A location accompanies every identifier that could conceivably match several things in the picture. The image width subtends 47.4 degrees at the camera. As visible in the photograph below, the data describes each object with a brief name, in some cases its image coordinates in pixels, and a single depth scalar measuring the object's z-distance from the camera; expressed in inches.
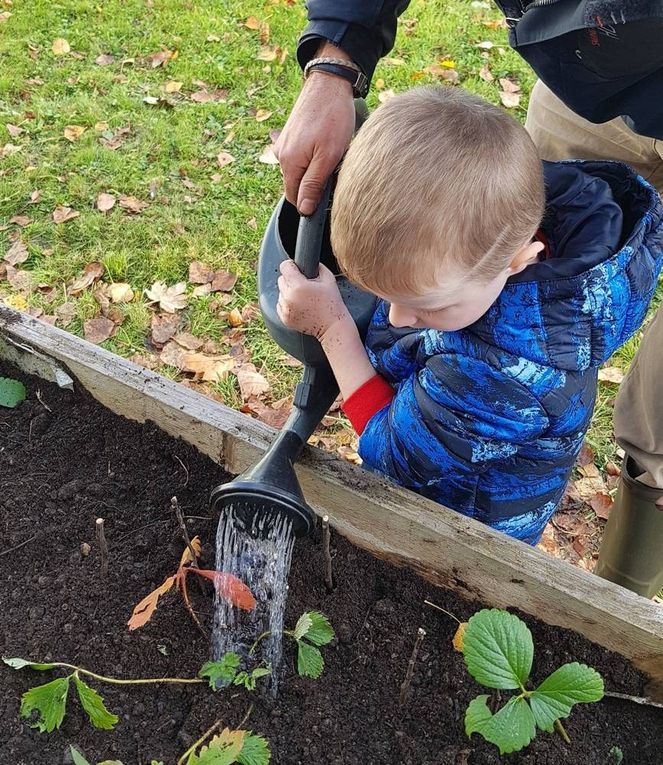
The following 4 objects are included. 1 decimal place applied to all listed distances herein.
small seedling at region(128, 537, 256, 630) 56.8
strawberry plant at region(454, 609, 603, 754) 48.7
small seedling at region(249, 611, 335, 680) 58.7
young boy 48.9
